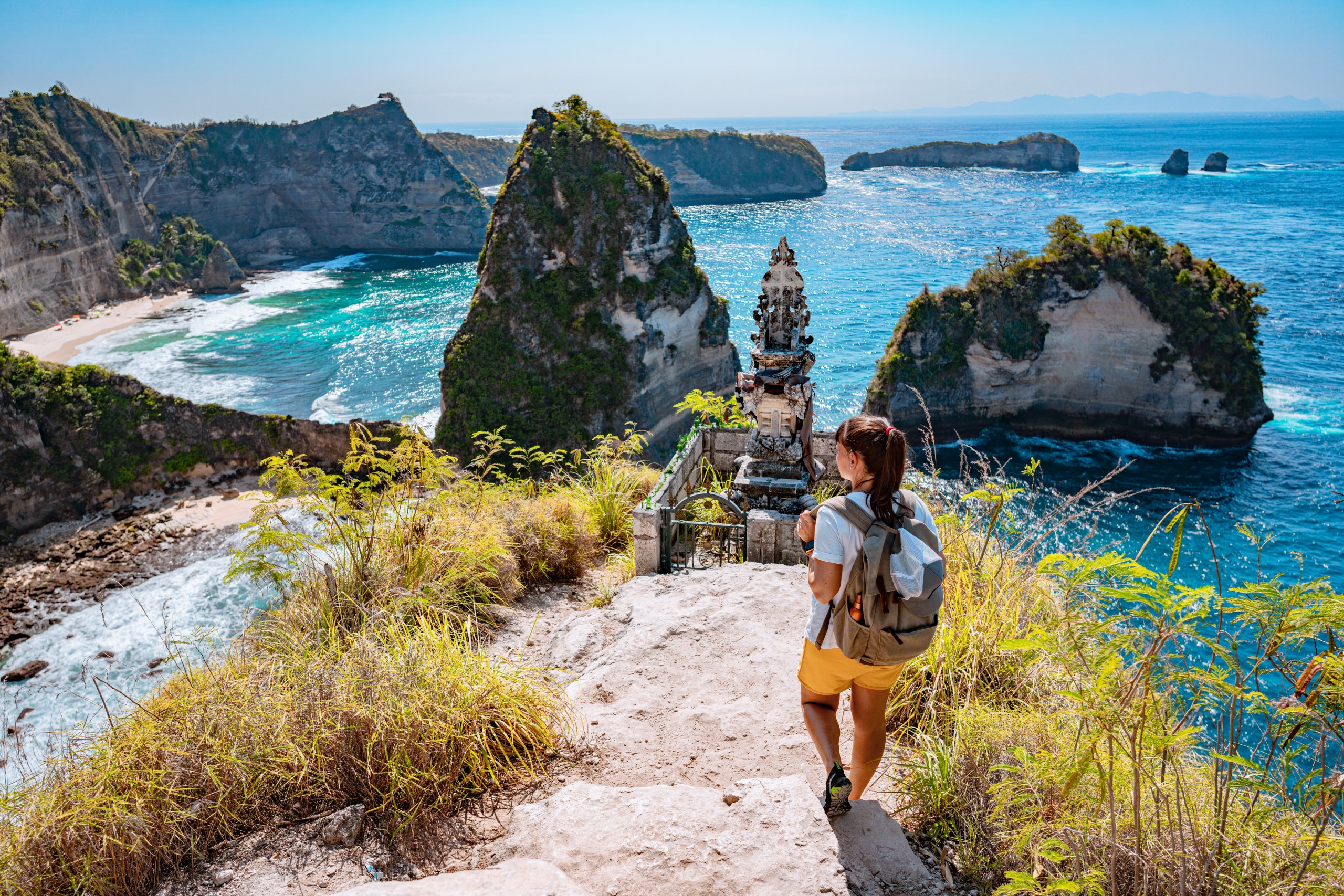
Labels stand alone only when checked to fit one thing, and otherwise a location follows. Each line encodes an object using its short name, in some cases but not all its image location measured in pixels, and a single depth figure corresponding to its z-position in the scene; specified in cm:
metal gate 790
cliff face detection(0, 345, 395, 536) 3297
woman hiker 342
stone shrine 906
